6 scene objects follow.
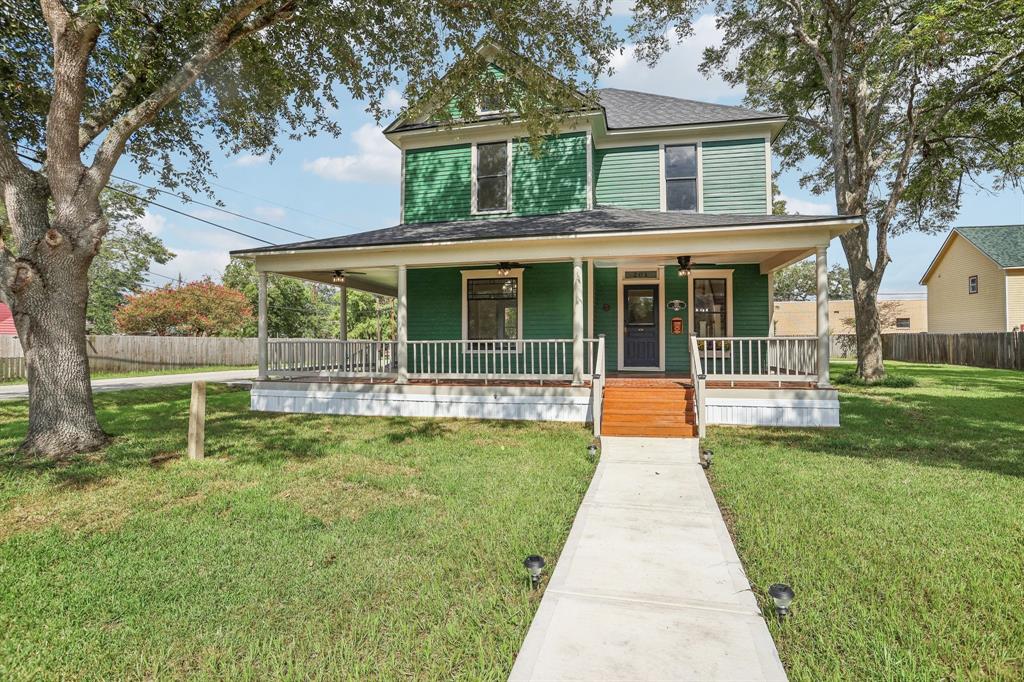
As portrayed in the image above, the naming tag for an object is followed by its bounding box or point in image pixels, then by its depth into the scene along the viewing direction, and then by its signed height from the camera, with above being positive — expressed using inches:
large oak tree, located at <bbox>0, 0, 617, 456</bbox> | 255.3 +198.3
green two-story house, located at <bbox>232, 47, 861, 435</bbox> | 363.3 +68.2
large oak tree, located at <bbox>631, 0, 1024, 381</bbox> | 519.2 +297.7
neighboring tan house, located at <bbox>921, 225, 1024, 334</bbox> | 928.9 +126.0
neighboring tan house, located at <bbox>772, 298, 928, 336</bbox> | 1470.2 +81.1
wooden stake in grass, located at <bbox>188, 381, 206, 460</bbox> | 247.1 -38.0
